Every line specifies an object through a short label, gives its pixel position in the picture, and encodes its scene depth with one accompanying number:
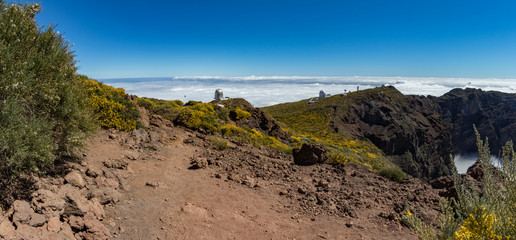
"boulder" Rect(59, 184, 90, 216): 4.40
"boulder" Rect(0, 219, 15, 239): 3.24
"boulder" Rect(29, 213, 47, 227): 3.69
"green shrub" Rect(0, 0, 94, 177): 4.03
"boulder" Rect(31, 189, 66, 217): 4.01
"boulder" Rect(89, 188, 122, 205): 5.19
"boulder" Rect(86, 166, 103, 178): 5.89
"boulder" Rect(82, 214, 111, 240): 4.20
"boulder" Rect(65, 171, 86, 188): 5.15
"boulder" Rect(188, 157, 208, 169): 8.67
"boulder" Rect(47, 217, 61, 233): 3.84
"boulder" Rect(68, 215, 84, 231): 4.16
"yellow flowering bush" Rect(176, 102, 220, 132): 13.88
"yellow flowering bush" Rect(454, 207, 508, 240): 3.26
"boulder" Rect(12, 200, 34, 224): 3.58
